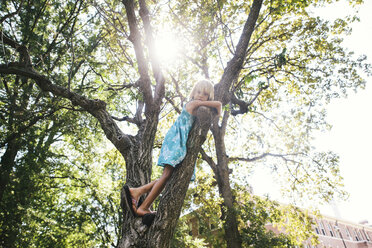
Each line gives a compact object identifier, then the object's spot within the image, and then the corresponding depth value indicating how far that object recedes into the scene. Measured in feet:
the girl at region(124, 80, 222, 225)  8.38
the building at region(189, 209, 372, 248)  100.80
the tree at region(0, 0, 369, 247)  7.99
